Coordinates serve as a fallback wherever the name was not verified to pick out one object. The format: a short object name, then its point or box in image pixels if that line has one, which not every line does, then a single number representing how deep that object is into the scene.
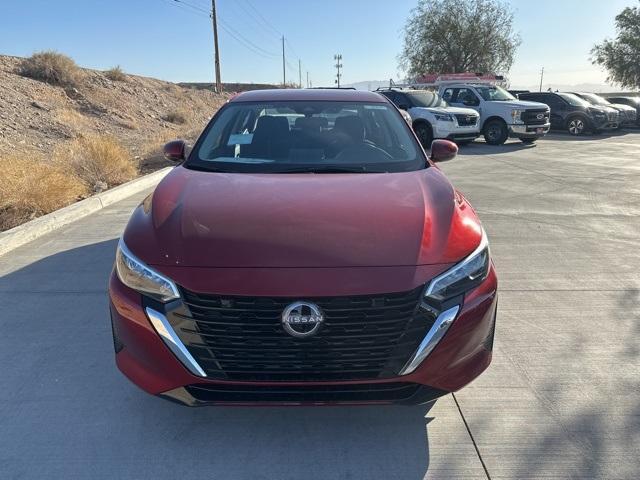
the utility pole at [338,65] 95.44
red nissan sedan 2.30
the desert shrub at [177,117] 27.98
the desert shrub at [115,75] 32.16
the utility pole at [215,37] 41.44
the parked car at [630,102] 23.09
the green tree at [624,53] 38.25
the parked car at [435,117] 15.11
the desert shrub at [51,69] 25.58
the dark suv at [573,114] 20.19
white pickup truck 16.31
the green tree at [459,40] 40.25
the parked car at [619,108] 21.66
